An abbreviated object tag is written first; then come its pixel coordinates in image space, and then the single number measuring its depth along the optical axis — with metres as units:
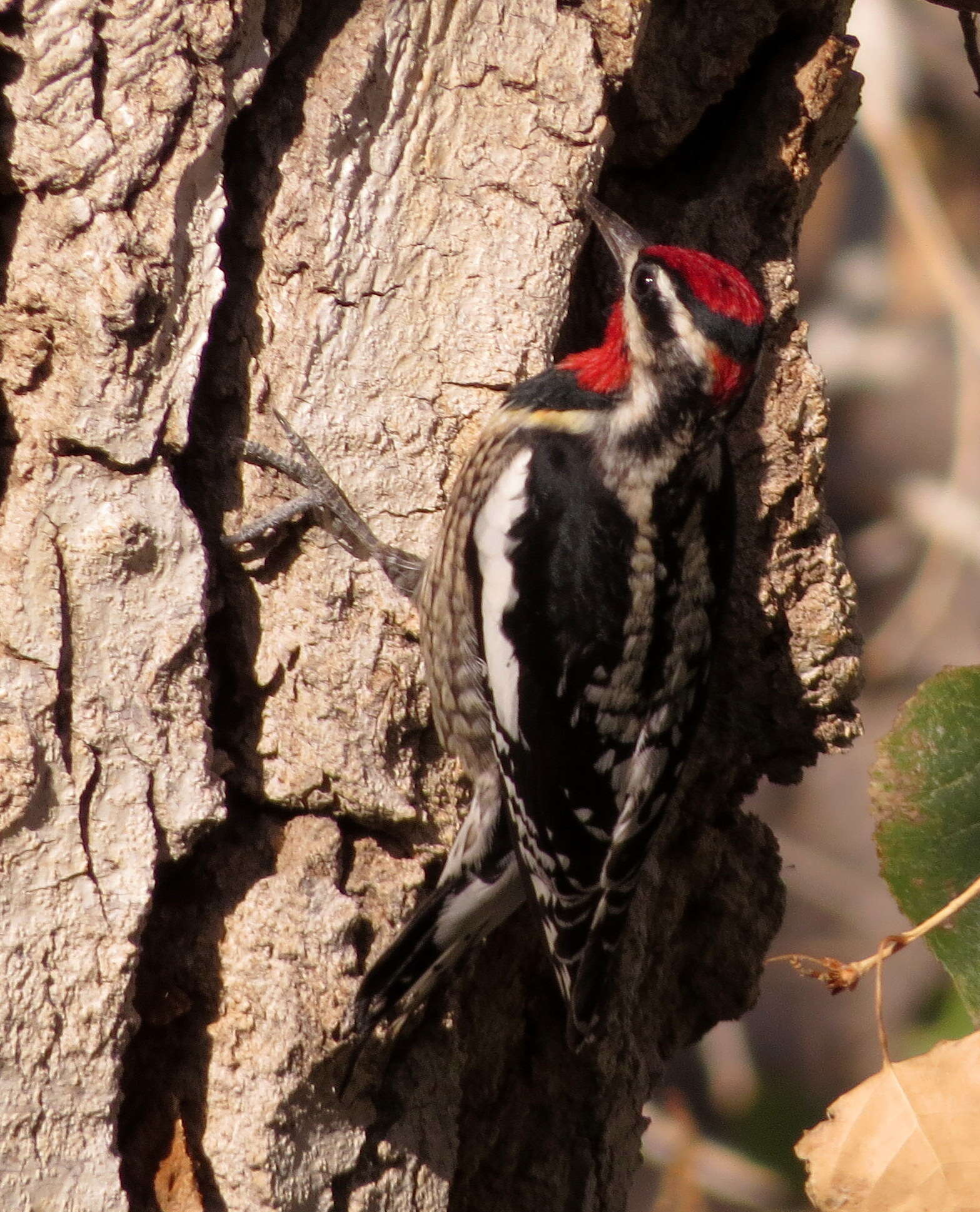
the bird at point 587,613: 5.17
